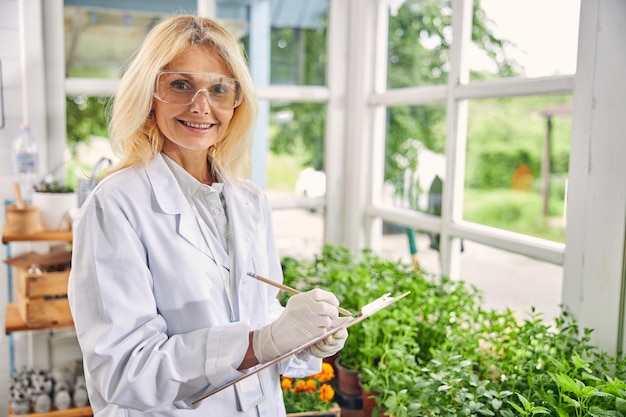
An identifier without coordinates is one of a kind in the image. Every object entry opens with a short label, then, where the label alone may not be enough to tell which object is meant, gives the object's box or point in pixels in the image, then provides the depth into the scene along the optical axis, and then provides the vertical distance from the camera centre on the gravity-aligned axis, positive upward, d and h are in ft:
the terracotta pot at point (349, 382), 6.76 -2.82
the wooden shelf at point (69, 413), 6.97 -3.35
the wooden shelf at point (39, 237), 6.89 -1.29
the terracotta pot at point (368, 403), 6.11 -2.75
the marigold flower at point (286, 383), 6.55 -2.76
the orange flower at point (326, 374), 6.63 -2.67
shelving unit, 6.93 -2.31
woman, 3.72 -0.89
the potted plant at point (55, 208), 7.24 -1.00
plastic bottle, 7.63 -0.39
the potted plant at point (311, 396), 6.33 -2.87
